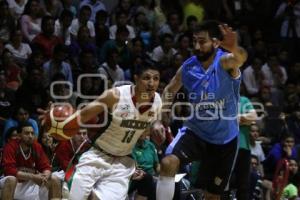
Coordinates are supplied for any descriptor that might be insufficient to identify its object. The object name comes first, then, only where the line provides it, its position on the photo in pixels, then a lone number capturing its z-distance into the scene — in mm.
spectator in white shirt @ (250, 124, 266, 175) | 12170
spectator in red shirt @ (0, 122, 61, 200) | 10484
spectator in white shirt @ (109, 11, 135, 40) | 15246
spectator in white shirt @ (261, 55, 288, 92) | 15445
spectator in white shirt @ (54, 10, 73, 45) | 14438
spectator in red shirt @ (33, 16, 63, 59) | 13959
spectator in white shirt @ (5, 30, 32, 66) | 13600
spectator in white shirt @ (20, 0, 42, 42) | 14273
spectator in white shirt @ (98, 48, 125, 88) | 13891
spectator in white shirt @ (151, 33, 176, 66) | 15039
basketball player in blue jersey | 8070
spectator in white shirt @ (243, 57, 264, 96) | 15141
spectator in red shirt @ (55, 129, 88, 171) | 10938
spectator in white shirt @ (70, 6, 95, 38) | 14758
